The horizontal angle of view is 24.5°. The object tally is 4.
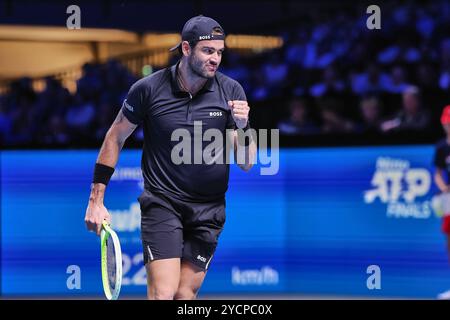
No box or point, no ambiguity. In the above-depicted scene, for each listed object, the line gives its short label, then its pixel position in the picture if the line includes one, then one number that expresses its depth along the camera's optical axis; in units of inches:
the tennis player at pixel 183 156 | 242.4
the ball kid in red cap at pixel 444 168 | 400.2
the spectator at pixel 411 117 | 421.4
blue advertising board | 426.9
